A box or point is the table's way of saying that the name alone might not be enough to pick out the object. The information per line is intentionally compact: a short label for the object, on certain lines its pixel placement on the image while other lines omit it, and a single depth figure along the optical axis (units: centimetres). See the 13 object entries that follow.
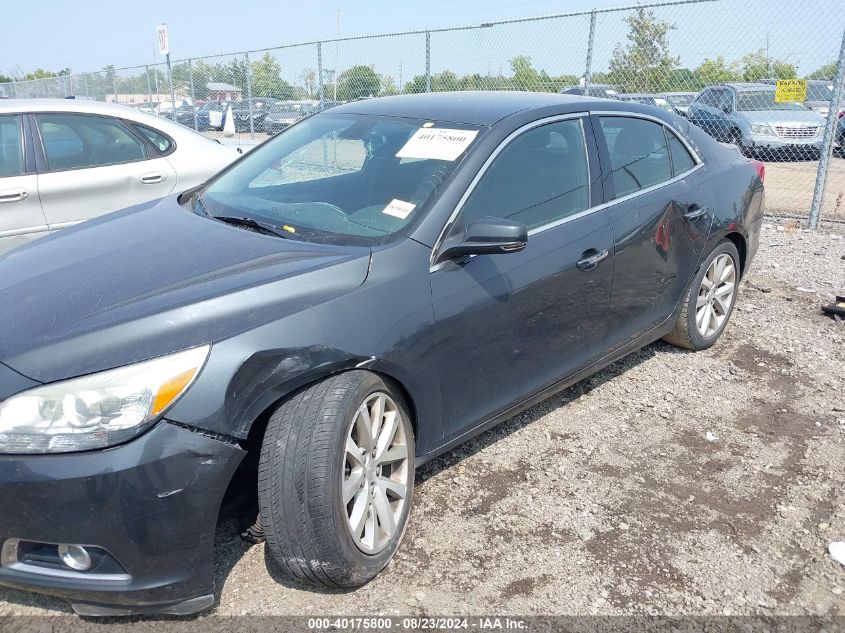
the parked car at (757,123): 1202
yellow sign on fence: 778
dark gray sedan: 209
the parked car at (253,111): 1381
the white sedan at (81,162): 512
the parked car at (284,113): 1327
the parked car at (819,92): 981
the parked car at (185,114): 1692
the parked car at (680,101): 1182
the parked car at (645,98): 1070
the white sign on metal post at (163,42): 1365
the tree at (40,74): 6197
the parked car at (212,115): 1498
